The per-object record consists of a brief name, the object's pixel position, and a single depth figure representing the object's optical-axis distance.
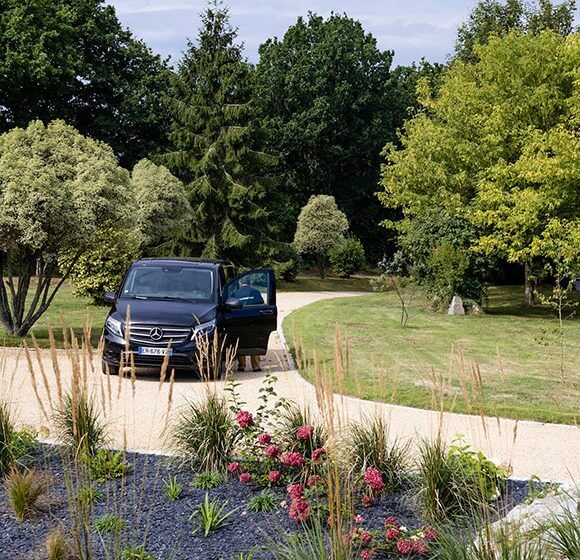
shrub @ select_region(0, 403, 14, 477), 5.40
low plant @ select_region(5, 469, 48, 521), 4.71
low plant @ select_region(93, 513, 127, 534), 4.41
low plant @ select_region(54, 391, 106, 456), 5.56
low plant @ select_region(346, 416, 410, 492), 5.28
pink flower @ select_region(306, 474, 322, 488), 4.86
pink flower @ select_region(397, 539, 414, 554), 4.12
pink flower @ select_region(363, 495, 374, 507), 4.96
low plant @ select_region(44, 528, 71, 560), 3.96
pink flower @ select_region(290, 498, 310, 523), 4.52
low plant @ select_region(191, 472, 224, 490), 5.28
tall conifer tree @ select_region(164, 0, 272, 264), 35.88
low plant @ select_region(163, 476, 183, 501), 5.02
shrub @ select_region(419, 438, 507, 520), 4.78
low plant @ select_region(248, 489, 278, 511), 4.91
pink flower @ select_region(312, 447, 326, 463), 5.17
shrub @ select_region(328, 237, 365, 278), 43.06
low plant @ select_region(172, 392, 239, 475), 5.59
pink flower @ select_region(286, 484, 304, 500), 4.73
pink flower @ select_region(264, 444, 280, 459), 5.36
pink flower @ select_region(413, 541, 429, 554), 4.15
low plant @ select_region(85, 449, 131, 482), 5.27
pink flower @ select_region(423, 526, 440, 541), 4.25
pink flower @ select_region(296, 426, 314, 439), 5.45
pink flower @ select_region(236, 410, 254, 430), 5.68
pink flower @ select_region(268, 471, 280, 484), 5.24
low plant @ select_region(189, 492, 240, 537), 4.54
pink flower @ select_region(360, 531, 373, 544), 4.15
